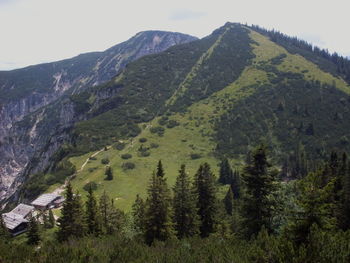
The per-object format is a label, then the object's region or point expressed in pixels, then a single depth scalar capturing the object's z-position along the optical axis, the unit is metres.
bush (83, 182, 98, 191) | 81.26
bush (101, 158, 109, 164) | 100.62
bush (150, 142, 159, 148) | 113.11
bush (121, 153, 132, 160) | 102.86
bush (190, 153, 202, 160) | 107.95
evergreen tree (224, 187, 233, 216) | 68.38
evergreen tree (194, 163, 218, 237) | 37.81
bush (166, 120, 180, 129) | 130.50
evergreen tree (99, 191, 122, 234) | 45.23
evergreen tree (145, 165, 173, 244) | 32.34
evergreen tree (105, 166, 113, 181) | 87.75
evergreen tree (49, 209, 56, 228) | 59.91
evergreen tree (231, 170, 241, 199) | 84.40
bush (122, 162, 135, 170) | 95.99
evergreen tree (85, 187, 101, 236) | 41.97
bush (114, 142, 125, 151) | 113.25
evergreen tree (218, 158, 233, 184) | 92.50
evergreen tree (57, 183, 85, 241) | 39.56
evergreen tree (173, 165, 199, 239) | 35.84
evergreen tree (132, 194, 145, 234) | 39.16
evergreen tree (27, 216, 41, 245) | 46.09
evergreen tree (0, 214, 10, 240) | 50.18
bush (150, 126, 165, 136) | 124.88
